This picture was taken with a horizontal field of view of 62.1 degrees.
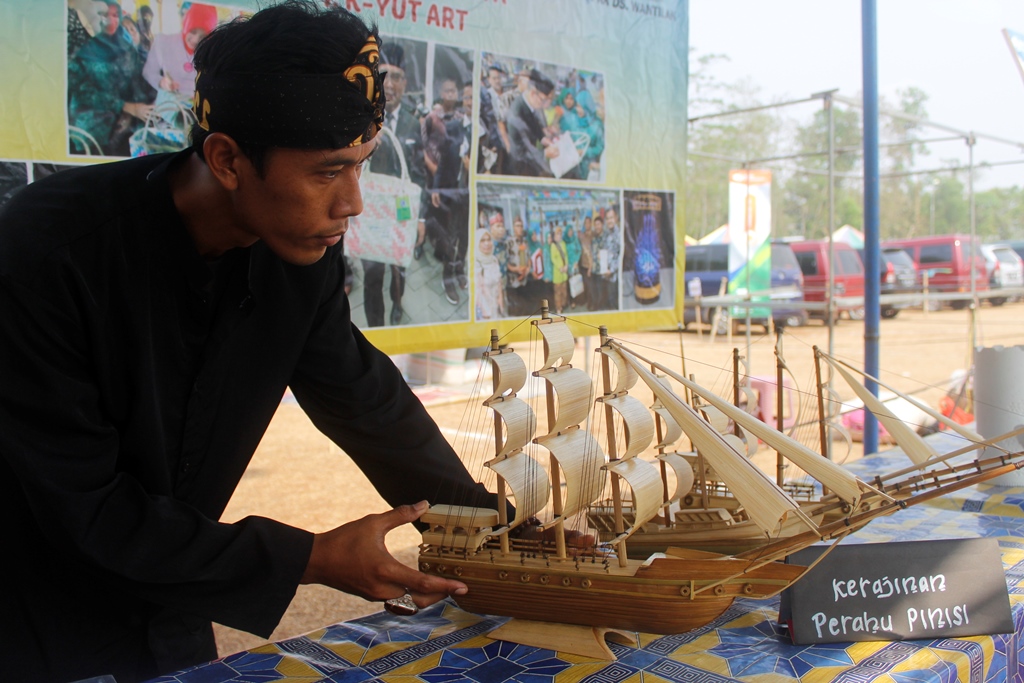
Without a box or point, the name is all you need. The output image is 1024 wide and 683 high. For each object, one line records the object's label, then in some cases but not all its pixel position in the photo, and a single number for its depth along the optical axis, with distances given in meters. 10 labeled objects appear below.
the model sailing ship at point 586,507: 1.52
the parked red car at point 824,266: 17.38
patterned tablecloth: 1.45
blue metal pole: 3.63
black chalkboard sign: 1.55
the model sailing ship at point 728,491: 1.71
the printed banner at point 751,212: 9.47
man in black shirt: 1.18
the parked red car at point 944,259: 18.91
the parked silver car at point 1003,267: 20.81
